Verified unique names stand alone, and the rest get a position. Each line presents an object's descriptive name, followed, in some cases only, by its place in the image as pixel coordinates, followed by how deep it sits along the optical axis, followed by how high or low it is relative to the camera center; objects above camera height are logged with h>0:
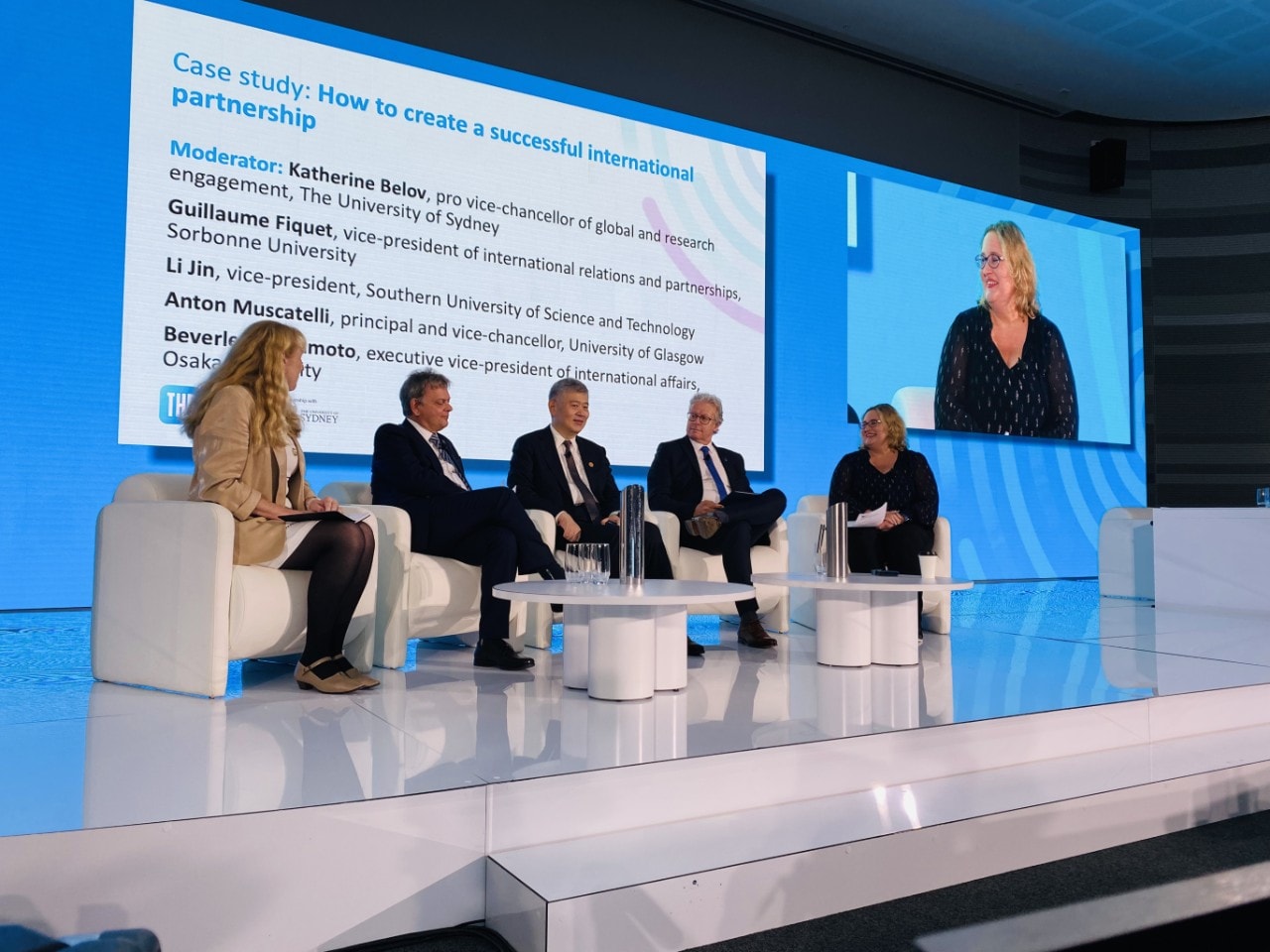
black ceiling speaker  8.04 +2.84
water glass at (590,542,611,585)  2.68 -0.15
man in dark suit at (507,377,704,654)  3.63 +0.11
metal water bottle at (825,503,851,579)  3.29 -0.11
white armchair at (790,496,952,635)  4.17 -0.23
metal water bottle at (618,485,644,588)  2.75 -0.08
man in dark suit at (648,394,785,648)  3.70 +0.04
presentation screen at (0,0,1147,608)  4.30 +1.29
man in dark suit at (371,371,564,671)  3.08 -0.01
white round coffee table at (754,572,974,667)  3.14 -0.35
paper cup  3.27 -0.18
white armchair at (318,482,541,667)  3.01 -0.28
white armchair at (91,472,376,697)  2.48 -0.24
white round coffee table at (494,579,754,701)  2.47 -0.32
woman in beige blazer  2.58 +0.04
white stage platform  1.50 -0.53
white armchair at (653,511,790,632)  3.71 -0.21
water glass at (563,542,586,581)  2.70 -0.14
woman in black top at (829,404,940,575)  4.13 +0.07
